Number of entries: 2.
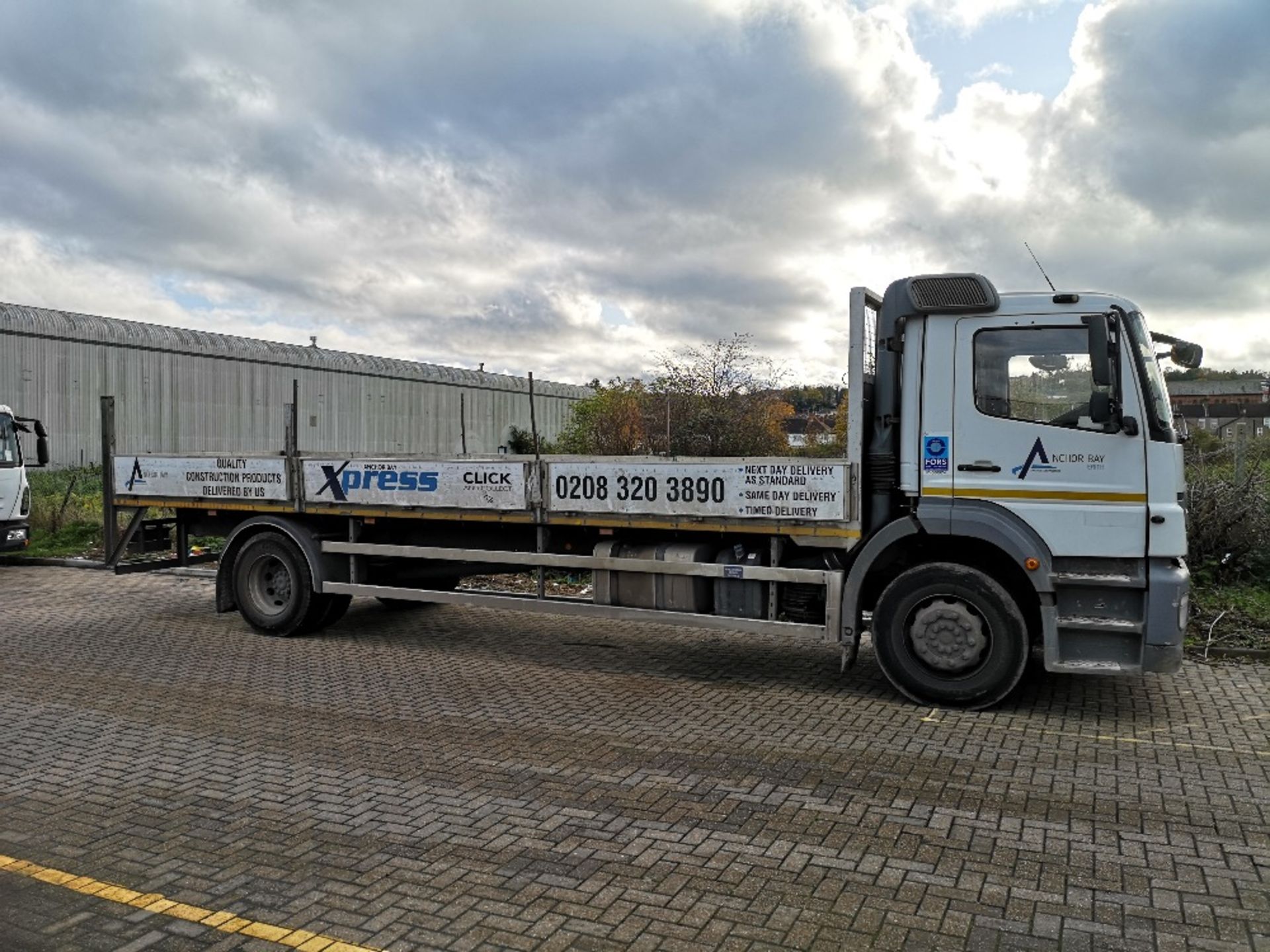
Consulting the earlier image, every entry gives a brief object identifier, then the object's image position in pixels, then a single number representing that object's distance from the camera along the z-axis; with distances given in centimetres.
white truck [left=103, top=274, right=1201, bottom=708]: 664
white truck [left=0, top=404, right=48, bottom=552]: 1536
